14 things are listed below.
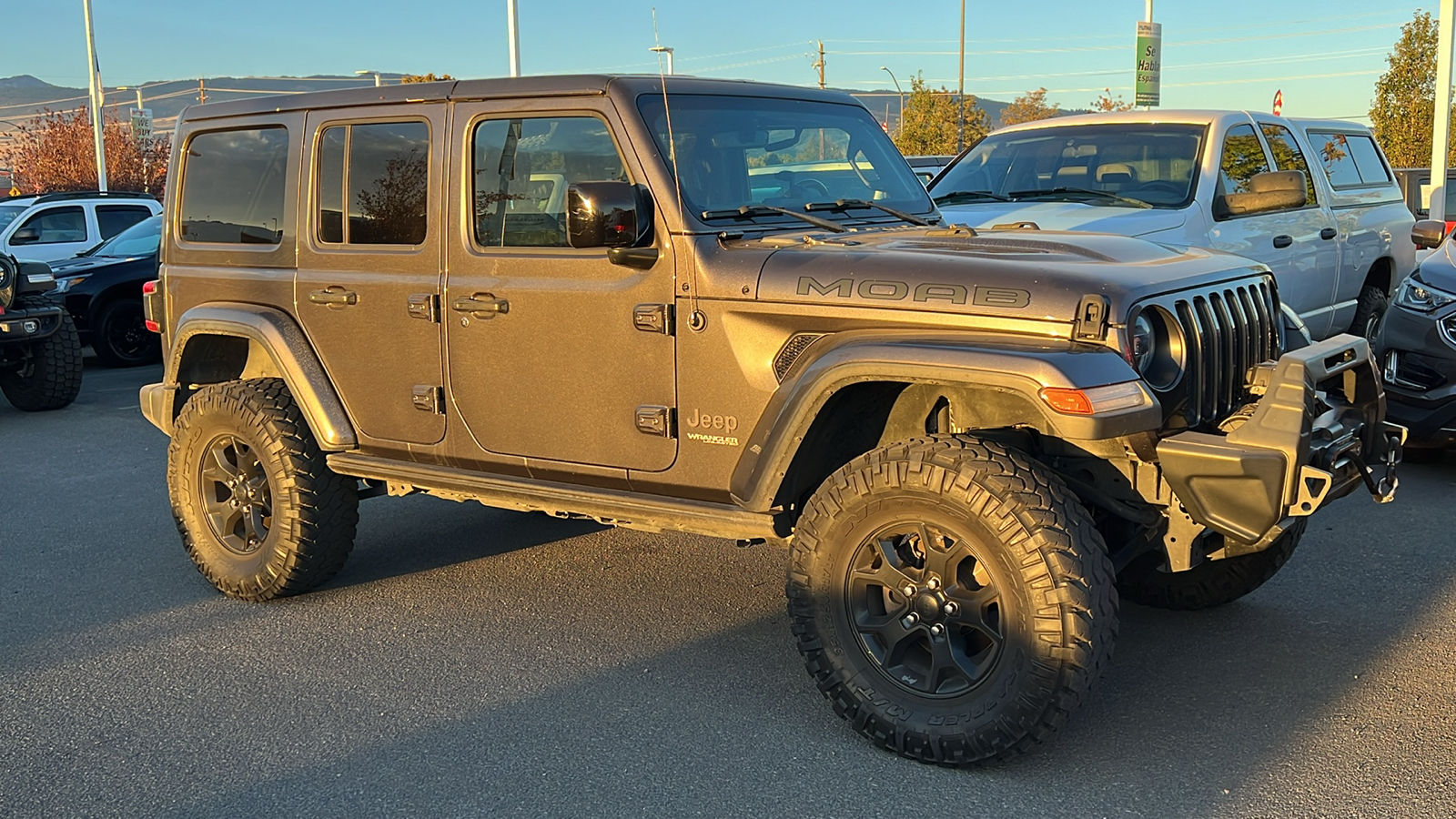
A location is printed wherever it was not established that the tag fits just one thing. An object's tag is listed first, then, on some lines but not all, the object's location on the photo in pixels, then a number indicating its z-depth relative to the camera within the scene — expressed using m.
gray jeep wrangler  3.62
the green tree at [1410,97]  28.44
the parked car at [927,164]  15.36
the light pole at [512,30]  21.91
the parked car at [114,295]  13.14
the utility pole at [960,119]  44.47
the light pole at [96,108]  33.88
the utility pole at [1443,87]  16.36
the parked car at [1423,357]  6.84
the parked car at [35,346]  10.20
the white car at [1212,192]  7.53
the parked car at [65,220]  14.65
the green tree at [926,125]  46.41
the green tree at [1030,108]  51.75
